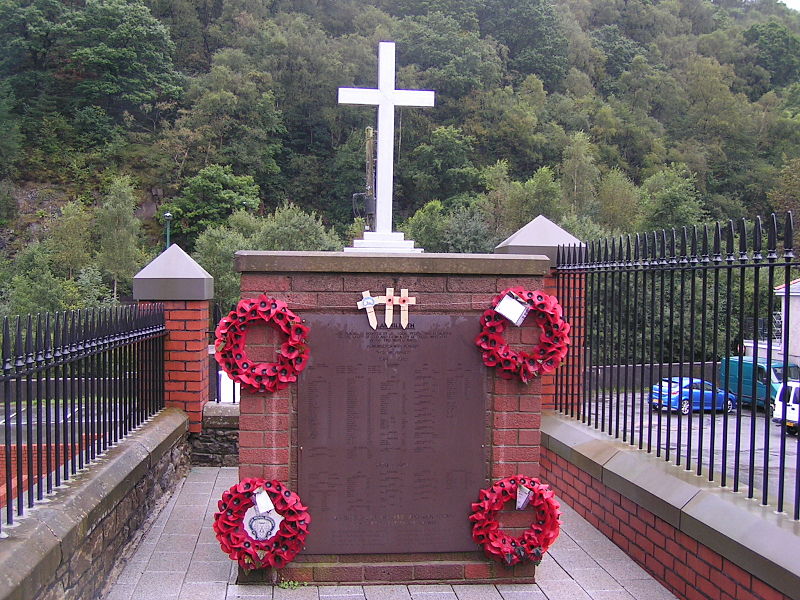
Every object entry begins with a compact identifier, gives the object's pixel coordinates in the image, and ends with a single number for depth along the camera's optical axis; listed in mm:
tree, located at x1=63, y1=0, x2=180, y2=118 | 55281
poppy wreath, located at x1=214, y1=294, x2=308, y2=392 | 4160
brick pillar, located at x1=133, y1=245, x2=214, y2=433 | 6898
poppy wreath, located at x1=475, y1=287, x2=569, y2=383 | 4305
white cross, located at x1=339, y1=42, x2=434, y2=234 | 5172
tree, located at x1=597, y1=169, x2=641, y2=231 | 44781
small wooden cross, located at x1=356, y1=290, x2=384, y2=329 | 4277
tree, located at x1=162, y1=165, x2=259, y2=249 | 49000
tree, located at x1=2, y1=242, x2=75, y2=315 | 27766
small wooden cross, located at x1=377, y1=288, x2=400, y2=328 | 4305
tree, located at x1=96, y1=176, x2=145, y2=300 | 34938
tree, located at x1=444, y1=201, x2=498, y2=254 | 38562
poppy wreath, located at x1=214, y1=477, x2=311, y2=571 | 4172
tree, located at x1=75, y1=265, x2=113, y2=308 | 32022
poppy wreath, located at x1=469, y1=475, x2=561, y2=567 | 4305
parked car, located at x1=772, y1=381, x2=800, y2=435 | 14368
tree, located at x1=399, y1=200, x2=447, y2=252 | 41094
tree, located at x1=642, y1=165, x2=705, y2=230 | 38781
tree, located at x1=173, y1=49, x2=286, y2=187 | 54000
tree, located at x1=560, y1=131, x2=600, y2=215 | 46750
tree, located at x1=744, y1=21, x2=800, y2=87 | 79438
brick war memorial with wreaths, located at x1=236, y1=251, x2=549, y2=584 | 4273
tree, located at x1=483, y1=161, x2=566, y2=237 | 40562
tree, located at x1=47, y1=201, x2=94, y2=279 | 35156
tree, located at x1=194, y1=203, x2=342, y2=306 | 33094
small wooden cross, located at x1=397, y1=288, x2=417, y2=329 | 4320
